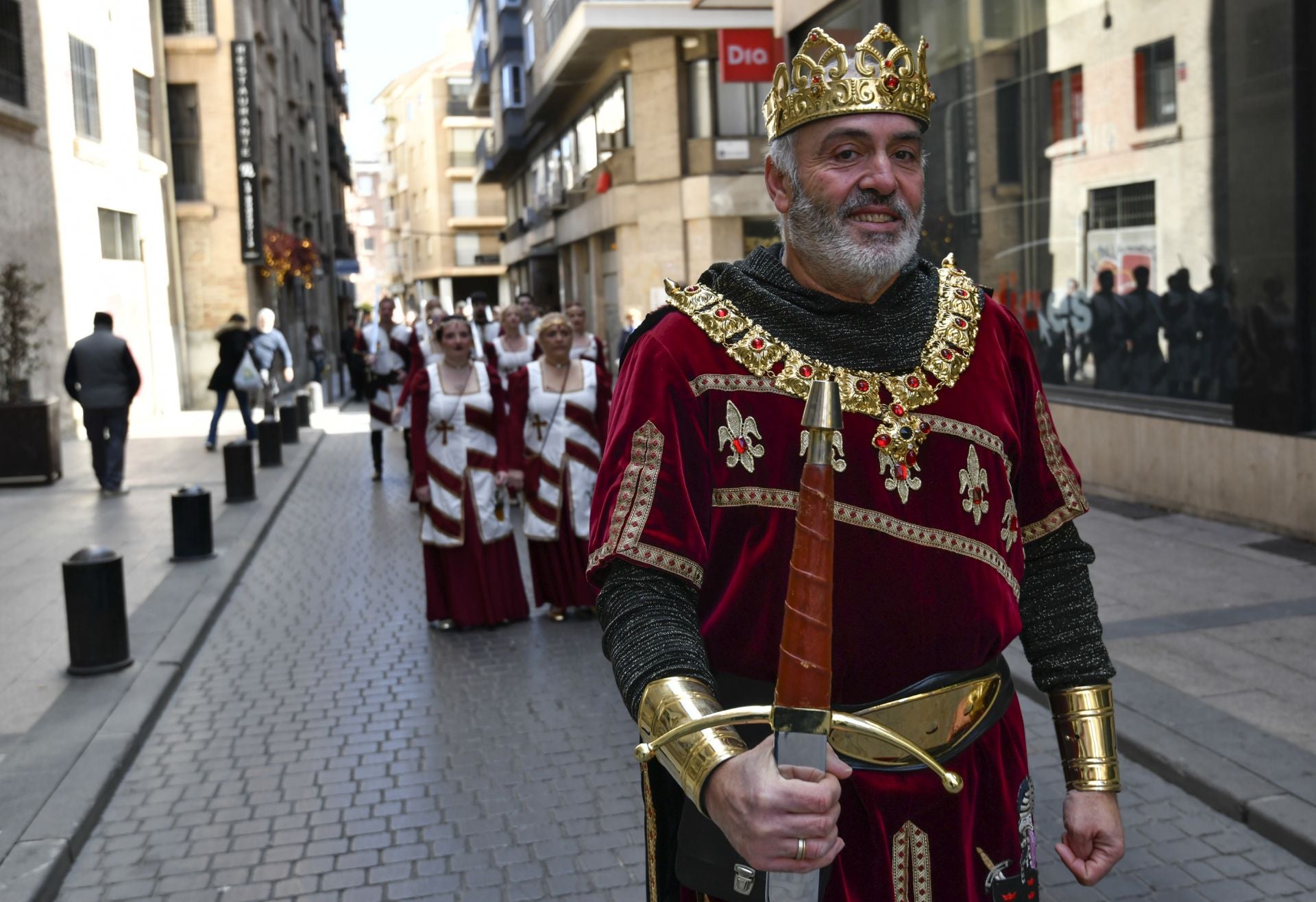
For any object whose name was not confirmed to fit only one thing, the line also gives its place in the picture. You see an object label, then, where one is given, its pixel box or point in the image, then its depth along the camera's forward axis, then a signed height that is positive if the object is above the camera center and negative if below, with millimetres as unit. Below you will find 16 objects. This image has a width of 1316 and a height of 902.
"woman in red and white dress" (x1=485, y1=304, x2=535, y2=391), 12656 -269
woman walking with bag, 18656 -531
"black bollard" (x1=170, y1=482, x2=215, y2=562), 10422 -1482
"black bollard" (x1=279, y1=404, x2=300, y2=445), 20469 -1427
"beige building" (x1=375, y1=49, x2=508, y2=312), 77938 +7426
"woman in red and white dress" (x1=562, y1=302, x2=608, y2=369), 11773 -199
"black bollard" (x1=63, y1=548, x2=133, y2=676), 7043 -1424
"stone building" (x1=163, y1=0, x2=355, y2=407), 29016 +3594
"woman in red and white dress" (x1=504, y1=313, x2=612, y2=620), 8719 -879
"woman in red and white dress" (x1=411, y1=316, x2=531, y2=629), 8555 -1088
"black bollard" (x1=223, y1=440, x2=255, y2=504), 13875 -1440
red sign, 21938 +4250
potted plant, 15320 -800
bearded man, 2145 -340
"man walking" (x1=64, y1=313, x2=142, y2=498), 14320 -543
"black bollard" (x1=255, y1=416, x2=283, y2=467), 17328 -1425
